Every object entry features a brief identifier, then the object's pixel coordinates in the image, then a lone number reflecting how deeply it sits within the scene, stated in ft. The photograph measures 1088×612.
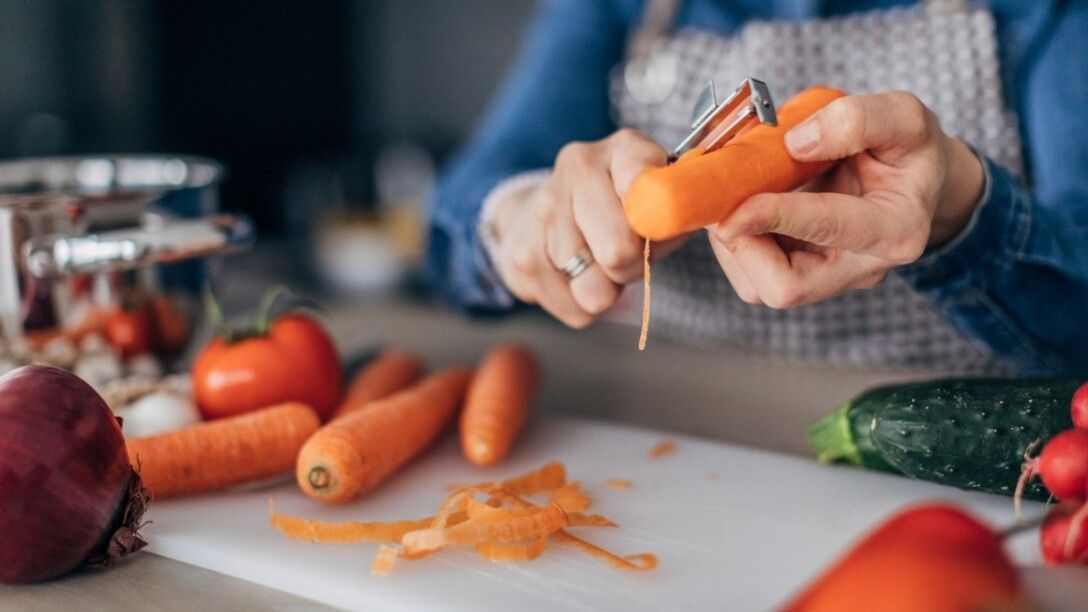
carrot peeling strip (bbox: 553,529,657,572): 2.10
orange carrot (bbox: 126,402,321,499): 2.45
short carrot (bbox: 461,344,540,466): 2.77
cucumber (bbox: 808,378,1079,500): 2.29
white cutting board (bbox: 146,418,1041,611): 2.02
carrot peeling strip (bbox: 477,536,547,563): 2.13
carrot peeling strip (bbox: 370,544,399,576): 2.09
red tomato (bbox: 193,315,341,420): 2.83
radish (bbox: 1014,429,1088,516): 1.85
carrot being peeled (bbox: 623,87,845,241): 1.91
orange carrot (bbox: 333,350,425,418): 3.11
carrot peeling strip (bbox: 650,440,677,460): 2.84
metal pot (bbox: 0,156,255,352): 2.75
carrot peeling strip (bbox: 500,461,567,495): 2.56
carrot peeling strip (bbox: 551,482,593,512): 2.41
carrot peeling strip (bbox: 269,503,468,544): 2.24
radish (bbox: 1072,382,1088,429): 2.06
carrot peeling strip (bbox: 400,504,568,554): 2.11
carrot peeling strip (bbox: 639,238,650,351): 2.10
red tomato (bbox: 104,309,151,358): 3.11
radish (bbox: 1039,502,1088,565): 1.81
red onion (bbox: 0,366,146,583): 1.88
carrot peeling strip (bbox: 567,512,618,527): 2.28
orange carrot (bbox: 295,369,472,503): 2.43
